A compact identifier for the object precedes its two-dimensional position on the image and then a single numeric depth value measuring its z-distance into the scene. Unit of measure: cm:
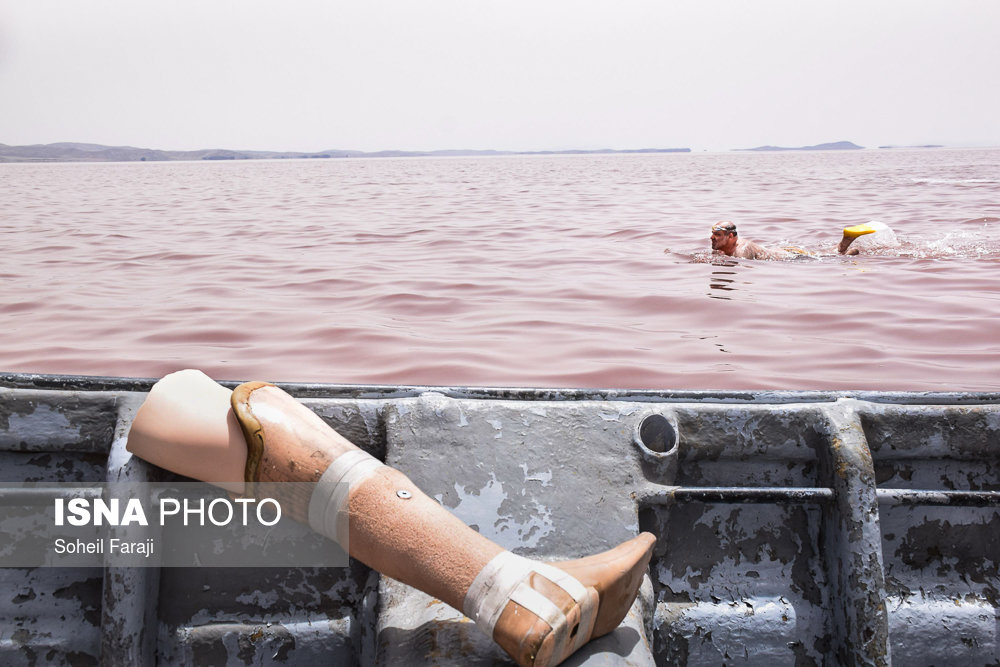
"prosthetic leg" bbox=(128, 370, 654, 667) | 150
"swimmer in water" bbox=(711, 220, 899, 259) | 880
